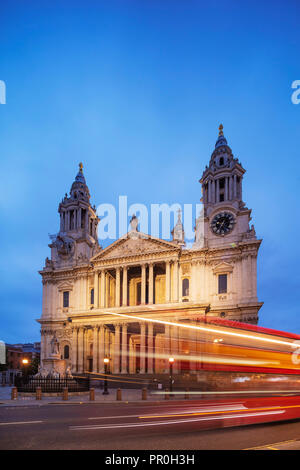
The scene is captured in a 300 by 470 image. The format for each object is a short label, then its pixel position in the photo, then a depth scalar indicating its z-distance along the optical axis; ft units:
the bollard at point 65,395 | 77.05
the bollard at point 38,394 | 77.20
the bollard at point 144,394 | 84.62
